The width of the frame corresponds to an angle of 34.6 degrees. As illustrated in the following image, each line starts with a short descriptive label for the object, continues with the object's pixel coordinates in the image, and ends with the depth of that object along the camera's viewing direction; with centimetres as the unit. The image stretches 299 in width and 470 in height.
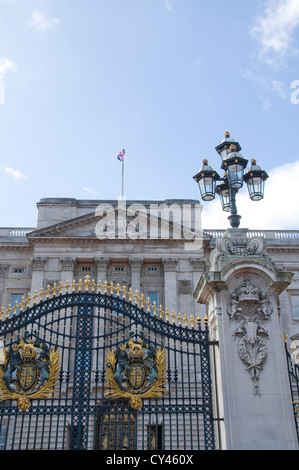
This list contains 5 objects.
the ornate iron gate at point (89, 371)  948
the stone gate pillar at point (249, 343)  882
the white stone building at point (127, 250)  3638
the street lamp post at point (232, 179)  1083
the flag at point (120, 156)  4106
